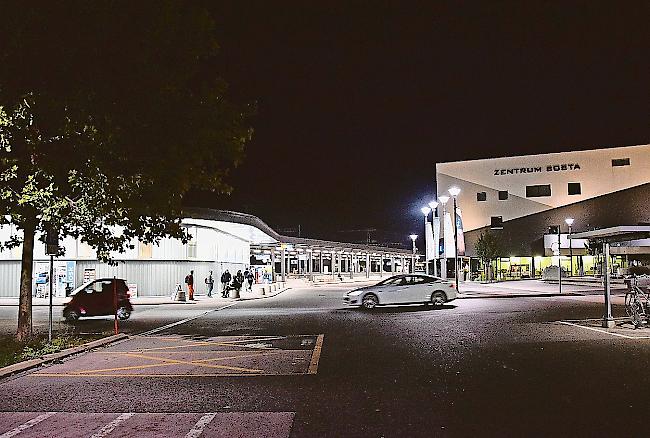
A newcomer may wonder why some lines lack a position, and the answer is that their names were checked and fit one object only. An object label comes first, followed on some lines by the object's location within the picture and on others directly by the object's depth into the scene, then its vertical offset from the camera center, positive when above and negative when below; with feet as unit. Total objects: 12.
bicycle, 55.31 -3.57
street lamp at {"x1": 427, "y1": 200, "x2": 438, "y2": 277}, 145.38 +5.71
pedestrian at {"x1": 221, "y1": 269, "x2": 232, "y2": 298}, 128.06 -1.56
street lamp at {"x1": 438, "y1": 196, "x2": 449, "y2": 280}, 130.41 +2.92
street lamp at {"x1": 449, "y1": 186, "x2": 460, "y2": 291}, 116.78 +8.08
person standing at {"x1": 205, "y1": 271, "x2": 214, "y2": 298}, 129.59 -1.85
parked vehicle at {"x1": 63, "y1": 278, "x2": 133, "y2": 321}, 77.46 -3.25
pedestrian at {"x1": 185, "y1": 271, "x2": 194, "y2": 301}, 117.37 -1.95
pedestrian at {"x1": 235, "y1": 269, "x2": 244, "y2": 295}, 126.31 -1.76
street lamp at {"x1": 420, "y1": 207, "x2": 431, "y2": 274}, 147.74 +13.73
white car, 85.10 -2.95
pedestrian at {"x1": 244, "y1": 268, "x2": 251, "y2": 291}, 174.70 -0.53
